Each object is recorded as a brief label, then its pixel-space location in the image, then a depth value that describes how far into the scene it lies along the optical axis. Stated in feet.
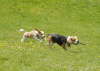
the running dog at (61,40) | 75.66
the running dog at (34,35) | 88.50
